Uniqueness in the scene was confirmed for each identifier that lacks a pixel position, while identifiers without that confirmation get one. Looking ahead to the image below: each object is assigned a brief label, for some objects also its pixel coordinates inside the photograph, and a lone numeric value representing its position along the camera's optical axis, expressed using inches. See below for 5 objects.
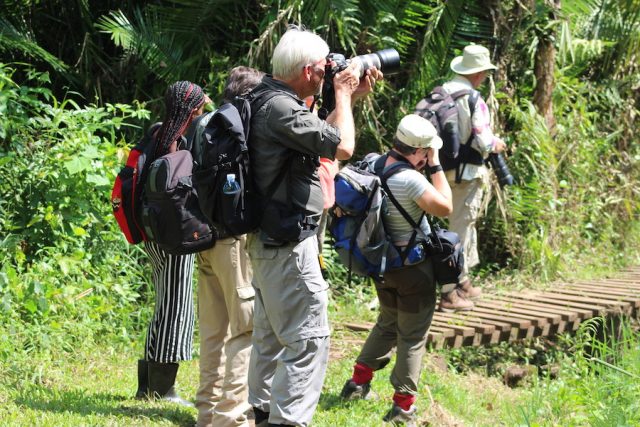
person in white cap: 378.3
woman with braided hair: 387.2
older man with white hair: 292.5
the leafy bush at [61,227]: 474.9
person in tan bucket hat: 549.6
